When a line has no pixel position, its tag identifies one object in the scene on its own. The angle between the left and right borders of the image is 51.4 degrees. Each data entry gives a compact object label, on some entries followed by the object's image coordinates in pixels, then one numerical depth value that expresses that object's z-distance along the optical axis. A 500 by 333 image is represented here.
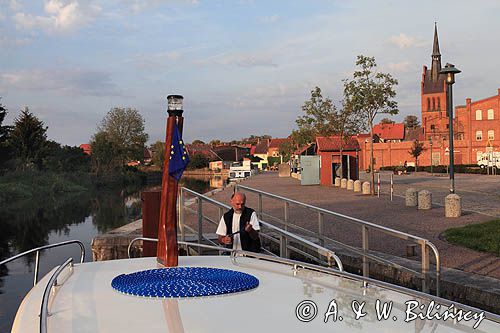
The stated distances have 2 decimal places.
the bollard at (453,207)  14.62
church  67.88
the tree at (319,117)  34.03
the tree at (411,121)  128.00
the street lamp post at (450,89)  15.56
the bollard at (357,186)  25.92
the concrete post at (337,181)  30.65
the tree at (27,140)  48.59
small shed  31.44
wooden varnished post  4.66
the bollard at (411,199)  17.97
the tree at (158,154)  90.07
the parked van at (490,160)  47.78
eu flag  4.74
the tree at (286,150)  71.75
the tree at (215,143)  160.77
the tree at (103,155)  66.19
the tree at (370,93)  24.66
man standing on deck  6.12
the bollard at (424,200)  16.83
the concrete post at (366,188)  23.85
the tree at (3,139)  43.25
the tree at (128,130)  81.56
